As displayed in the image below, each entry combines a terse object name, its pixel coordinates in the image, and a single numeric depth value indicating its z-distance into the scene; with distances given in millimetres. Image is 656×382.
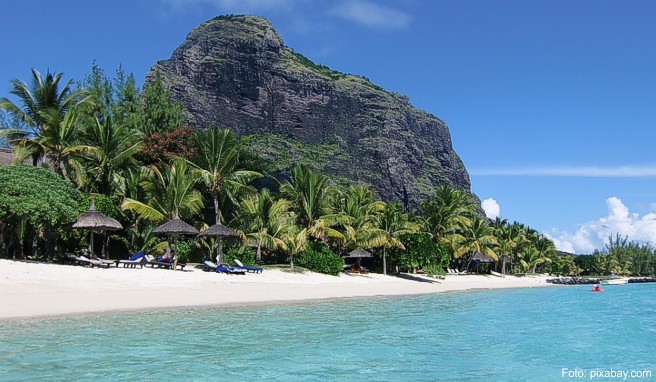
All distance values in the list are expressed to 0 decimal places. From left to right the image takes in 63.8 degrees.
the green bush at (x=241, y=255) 26484
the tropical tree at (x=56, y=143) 23516
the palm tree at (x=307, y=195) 30828
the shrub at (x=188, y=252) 26516
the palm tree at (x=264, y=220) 27703
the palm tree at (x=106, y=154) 26906
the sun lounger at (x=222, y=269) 23281
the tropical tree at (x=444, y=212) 41812
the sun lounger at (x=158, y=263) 22216
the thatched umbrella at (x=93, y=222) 21203
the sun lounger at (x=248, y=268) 24069
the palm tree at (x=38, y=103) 24828
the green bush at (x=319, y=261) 29155
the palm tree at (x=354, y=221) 30859
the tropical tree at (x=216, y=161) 26734
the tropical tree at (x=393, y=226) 33625
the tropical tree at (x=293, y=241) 28000
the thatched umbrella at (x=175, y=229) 22672
